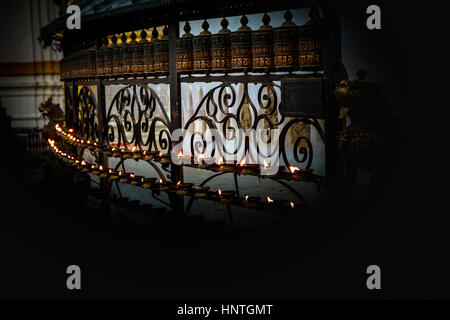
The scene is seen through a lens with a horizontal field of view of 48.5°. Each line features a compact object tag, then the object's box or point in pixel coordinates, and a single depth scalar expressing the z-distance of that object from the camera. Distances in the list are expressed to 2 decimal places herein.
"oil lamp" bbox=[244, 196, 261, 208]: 3.91
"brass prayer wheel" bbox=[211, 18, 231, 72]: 4.10
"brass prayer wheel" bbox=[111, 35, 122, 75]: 5.22
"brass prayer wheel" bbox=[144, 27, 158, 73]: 4.81
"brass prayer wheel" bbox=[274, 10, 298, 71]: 3.68
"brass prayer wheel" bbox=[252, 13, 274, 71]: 3.83
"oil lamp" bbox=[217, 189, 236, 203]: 4.05
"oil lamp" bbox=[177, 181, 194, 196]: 4.40
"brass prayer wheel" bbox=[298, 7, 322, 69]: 3.57
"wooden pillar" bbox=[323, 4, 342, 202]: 3.53
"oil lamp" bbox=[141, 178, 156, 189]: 4.75
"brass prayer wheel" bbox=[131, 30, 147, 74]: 4.94
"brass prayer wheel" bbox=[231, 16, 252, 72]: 3.96
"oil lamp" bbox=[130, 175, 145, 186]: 4.93
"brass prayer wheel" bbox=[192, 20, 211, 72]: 4.24
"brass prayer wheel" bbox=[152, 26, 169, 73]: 4.68
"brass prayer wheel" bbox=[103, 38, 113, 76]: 5.41
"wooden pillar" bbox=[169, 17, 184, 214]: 4.56
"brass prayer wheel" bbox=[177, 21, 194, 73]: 4.41
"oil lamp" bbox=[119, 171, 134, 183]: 5.10
